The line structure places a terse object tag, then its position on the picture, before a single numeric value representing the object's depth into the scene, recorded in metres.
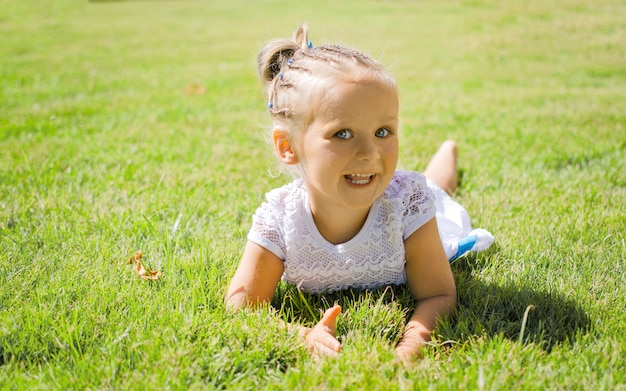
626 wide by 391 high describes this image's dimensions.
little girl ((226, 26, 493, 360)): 2.29
